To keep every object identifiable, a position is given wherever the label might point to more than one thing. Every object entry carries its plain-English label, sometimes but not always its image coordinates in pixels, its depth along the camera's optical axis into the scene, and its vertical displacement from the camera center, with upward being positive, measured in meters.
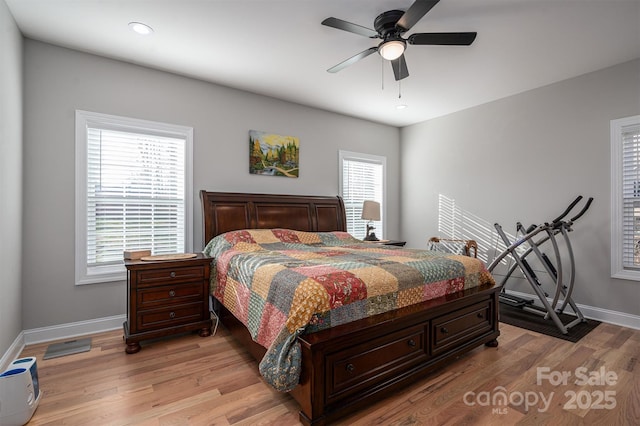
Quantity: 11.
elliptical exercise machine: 3.15 -0.64
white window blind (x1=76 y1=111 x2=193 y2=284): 3.00 +0.20
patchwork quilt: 1.66 -0.50
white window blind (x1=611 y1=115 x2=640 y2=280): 3.19 +0.16
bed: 1.64 -0.73
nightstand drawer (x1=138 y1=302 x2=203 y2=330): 2.66 -0.98
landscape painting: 4.00 +0.78
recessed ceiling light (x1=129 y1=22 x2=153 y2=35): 2.55 +1.57
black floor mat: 2.94 -1.18
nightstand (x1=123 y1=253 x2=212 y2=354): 2.61 -0.82
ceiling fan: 2.17 +1.34
